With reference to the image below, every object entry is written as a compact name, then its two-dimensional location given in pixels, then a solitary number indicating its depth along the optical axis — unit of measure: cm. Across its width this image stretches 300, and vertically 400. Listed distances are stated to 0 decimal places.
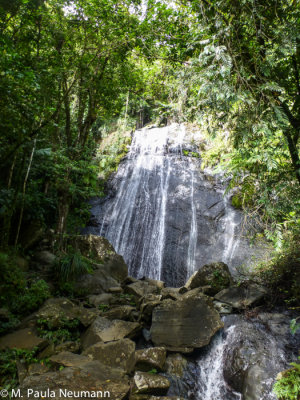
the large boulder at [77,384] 281
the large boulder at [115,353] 380
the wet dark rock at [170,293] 614
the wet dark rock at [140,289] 656
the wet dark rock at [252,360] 360
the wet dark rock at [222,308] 540
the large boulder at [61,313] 449
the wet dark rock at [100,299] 589
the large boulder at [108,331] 437
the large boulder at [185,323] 461
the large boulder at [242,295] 536
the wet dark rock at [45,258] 653
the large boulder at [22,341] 367
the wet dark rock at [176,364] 421
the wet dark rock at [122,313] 529
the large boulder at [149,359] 400
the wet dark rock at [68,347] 398
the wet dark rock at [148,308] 545
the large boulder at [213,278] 658
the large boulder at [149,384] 326
